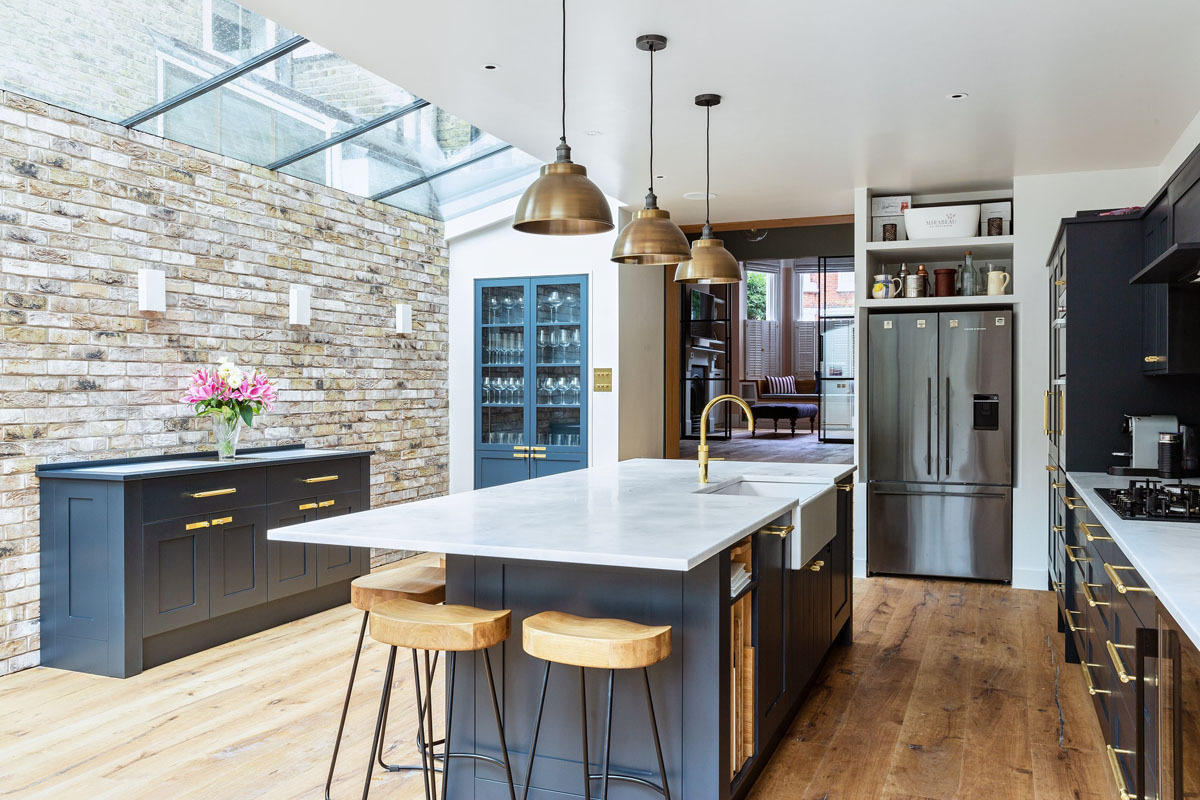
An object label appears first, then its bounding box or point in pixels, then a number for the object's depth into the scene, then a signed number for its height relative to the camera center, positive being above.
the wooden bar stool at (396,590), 2.81 -0.60
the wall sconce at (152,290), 4.34 +0.53
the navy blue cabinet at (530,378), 6.68 +0.17
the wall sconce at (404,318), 6.28 +0.58
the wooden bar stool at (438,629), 2.19 -0.57
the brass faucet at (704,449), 3.57 -0.20
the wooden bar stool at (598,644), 2.06 -0.57
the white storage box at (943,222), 5.90 +1.19
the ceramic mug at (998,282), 5.93 +0.79
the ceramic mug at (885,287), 6.18 +0.79
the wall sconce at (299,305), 5.27 +0.56
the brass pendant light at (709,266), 3.76 +0.57
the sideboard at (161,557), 3.84 -0.72
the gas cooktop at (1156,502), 2.73 -0.33
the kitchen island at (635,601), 2.28 -0.57
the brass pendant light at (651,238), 3.23 +0.59
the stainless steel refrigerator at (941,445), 5.87 -0.30
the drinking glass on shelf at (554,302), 6.73 +0.74
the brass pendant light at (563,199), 2.54 +0.58
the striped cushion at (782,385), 14.86 +0.26
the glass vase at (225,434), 4.52 -0.18
